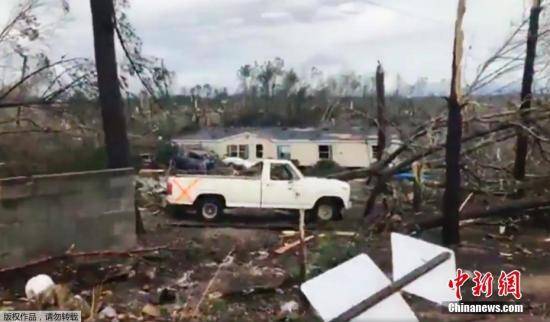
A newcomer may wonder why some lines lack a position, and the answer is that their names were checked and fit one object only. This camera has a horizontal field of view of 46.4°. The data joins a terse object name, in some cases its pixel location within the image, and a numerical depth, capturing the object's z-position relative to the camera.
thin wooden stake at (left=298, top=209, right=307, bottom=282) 6.70
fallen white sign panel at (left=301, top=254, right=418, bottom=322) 2.23
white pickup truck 16.00
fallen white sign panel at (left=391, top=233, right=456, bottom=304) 2.21
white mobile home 35.25
